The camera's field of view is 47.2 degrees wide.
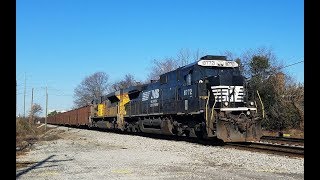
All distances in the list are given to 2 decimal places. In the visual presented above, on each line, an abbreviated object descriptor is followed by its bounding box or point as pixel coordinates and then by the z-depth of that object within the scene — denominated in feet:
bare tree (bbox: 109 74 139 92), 333.42
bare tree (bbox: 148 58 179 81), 244.30
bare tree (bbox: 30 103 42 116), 381.48
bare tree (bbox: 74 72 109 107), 376.27
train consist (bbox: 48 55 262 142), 54.75
